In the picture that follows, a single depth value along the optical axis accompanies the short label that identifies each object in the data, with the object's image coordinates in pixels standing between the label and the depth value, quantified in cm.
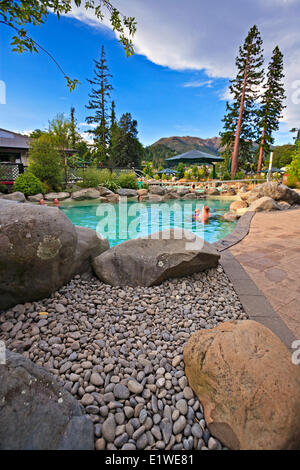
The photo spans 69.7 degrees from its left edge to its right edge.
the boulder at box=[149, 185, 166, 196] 1669
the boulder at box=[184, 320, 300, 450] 102
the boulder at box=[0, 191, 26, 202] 1098
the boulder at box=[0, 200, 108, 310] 180
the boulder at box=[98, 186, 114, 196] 1512
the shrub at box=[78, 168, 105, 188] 1605
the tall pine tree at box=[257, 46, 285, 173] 2175
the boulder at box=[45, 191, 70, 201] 1313
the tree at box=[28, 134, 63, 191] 1365
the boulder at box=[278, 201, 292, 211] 859
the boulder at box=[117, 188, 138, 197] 1574
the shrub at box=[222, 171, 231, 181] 2134
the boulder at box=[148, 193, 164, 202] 1542
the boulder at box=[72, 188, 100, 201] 1403
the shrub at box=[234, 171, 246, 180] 2139
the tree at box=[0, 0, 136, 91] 134
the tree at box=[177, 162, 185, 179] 2785
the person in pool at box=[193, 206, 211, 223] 958
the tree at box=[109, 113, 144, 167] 2925
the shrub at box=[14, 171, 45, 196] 1237
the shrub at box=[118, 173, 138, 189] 1773
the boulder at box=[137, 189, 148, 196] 1638
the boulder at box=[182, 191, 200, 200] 1658
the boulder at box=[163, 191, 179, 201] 1640
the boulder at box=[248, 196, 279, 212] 805
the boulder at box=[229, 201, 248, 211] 1048
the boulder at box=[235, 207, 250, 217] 916
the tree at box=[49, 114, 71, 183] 1616
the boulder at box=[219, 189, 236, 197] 1708
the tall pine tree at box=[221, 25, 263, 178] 2017
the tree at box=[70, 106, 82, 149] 1764
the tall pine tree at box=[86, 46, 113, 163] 2314
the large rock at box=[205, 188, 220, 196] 1733
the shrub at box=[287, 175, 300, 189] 1487
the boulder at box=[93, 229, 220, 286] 257
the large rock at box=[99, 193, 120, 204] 1425
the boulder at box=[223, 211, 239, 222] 892
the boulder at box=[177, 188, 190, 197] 1705
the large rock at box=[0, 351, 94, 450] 93
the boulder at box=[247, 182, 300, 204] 932
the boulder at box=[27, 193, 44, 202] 1216
